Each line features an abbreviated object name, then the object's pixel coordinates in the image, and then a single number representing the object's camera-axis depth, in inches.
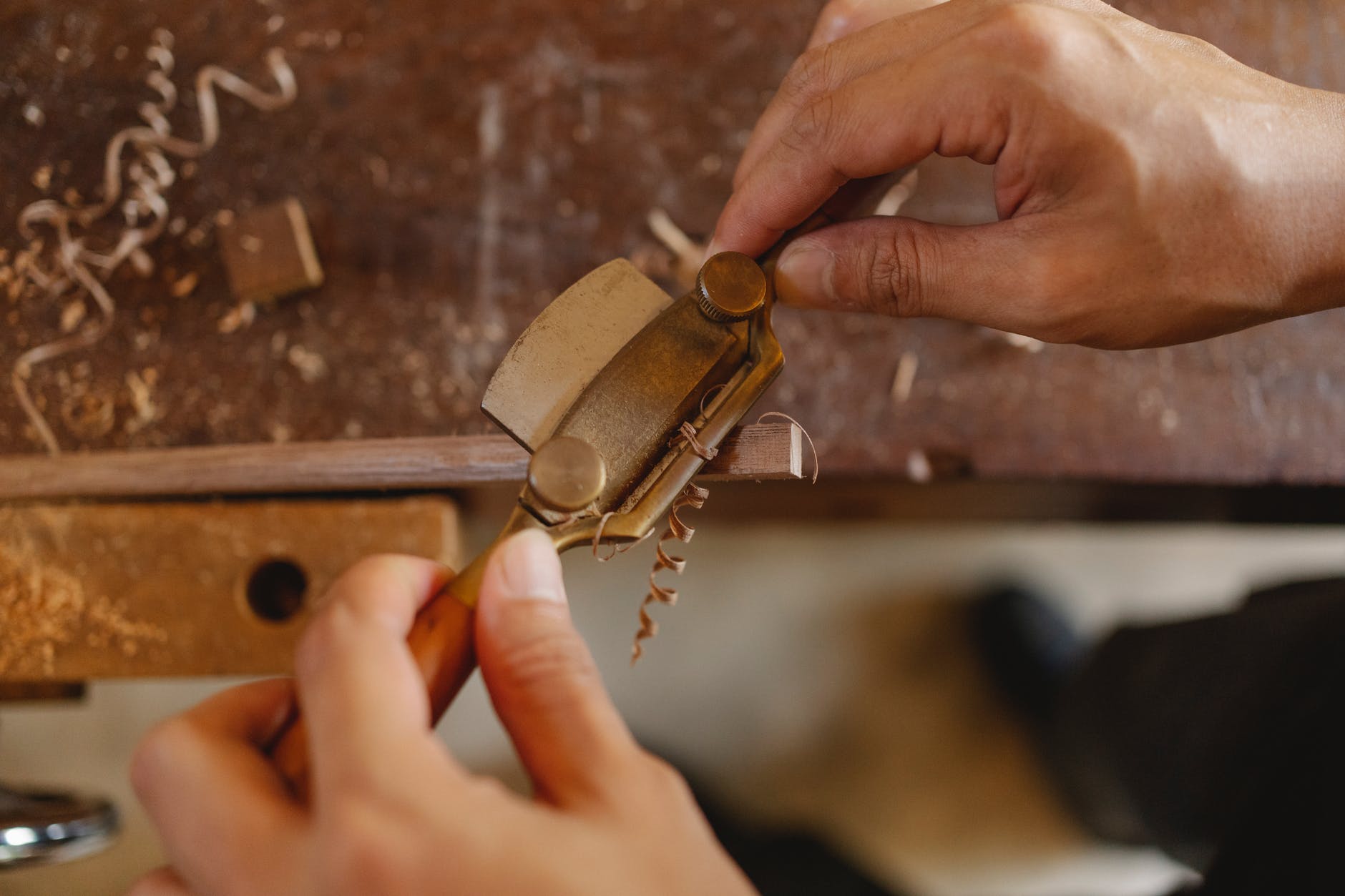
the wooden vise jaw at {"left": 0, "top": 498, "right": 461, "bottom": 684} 22.7
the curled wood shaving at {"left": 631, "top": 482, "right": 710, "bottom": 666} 20.7
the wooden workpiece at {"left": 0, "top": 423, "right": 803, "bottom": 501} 21.6
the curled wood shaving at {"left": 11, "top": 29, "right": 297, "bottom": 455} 23.8
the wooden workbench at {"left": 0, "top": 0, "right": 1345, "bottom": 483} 23.9
